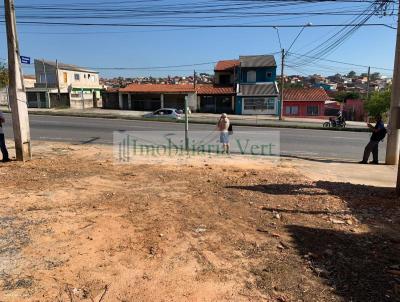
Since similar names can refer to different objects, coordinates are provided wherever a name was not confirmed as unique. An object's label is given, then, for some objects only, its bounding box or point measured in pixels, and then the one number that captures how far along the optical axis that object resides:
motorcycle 30.69
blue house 47.28
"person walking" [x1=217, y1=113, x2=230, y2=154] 14.10
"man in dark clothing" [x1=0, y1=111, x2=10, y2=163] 11.09
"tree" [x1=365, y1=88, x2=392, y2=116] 45.09
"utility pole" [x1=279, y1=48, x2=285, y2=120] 38.49
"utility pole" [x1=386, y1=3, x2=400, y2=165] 12.22
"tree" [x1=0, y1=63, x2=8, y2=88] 36.28
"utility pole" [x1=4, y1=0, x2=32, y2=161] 10.90
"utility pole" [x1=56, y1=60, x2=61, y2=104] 53.81
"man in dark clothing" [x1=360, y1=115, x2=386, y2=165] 12.70
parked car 34.88
